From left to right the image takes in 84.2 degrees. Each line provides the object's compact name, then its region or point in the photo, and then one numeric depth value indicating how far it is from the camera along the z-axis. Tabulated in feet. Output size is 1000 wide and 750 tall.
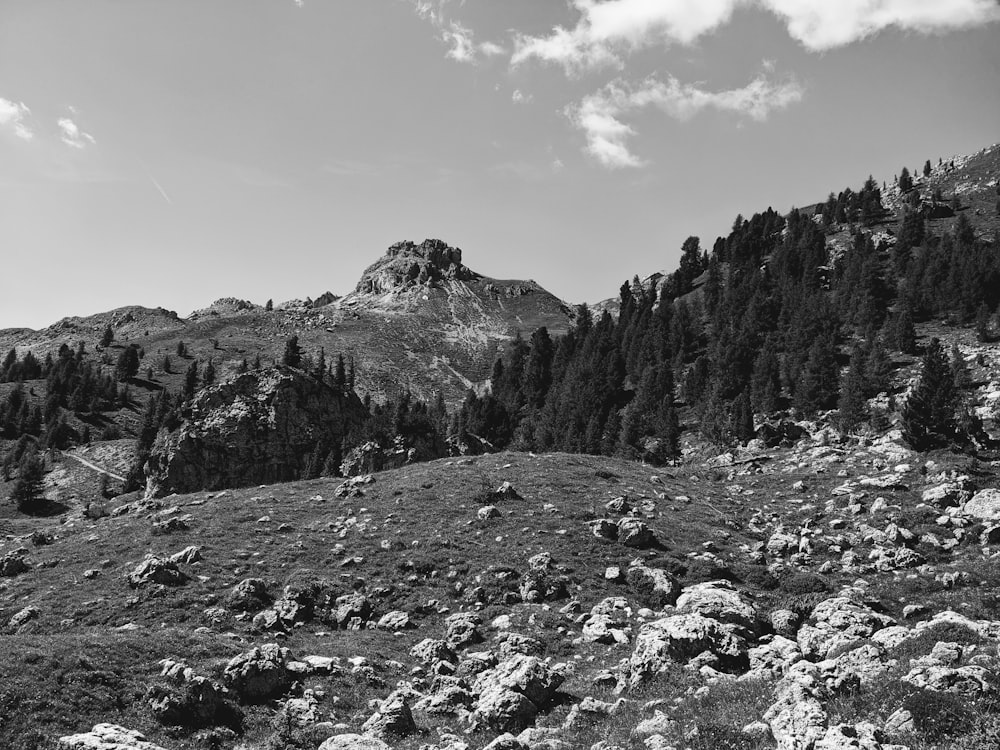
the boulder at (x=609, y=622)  74.28
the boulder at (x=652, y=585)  88.07
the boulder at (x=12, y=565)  109.81
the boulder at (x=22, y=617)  85.30
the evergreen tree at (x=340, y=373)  444.80
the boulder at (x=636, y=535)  111.96
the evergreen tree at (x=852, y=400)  228.63
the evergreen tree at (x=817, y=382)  266.16
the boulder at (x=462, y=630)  77.82
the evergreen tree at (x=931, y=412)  180.65
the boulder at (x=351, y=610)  89.51
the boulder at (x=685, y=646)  55.31
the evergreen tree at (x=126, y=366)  531.91
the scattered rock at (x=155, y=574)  96.12
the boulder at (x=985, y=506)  103.81
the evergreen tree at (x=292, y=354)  481.87
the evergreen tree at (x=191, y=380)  493.36
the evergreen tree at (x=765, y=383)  287.48
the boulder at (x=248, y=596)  90.74
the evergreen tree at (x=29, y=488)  271.90
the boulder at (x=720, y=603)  65.21
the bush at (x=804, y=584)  87.29
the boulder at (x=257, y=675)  58.44
